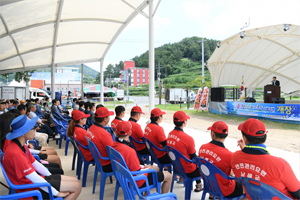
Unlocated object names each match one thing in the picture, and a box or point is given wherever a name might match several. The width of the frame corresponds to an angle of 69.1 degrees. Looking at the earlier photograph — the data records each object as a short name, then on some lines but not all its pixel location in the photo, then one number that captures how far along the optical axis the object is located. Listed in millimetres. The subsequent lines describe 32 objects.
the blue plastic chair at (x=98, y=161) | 3002
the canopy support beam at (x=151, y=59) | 8125
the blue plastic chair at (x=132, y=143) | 3947
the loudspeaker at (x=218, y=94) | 15156
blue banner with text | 10334
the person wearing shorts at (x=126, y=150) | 2488
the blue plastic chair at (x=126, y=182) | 2006
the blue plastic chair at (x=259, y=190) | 1604
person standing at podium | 13267
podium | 12273
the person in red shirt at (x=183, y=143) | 2799
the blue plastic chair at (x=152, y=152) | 3397
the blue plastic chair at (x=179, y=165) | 2744
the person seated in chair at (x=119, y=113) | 4184
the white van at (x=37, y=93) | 24078
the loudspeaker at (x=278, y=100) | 11615
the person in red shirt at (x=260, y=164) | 1736
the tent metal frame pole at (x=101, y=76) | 14715
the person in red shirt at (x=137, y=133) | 3918
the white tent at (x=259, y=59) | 13466
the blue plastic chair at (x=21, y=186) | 1938
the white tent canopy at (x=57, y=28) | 7252
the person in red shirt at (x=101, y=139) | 3113
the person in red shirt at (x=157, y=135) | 3404
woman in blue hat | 2008
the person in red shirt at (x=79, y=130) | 3588
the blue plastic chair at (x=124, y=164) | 2387
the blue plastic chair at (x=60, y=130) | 5926
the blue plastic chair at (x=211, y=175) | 2170
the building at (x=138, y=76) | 80875
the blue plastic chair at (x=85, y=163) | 3562
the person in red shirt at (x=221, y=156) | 2217
